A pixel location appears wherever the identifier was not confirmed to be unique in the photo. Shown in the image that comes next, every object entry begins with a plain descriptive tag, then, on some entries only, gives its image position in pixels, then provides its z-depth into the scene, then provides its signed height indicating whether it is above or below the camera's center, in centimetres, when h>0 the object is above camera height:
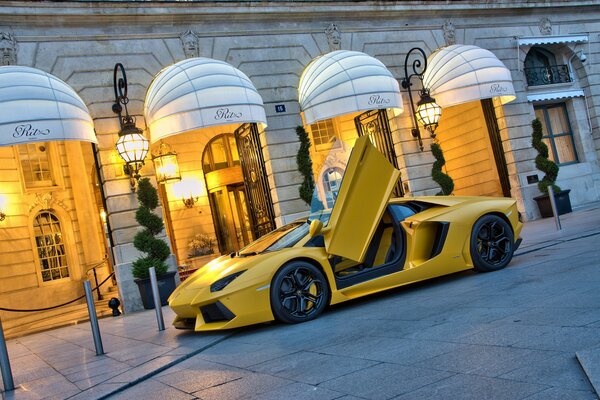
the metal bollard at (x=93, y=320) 716 -57
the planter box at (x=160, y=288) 1275 -63
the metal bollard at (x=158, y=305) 841 -65
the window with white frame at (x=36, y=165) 1852 +343
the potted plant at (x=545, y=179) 1759 -16
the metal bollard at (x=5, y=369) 603 -76
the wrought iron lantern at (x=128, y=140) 1318 +250
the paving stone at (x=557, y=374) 329 -110
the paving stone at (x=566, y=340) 395 -109
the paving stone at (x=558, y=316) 455 -109
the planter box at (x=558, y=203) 1755 -86
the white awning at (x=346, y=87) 1501 +303
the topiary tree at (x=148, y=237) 1284 +46
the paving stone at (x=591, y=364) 313 -105
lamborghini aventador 691 -46
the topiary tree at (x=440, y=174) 1647 +58
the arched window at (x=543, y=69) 1945 +322
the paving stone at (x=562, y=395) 307 -110
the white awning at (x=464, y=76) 1653 +298
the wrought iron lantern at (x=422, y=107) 1645 +239
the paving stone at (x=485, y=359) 381 -108
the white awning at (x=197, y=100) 1334 +310
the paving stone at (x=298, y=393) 390 -106
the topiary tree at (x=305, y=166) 1532 +142
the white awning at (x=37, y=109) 1137 +314
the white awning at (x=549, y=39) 1900 +401
